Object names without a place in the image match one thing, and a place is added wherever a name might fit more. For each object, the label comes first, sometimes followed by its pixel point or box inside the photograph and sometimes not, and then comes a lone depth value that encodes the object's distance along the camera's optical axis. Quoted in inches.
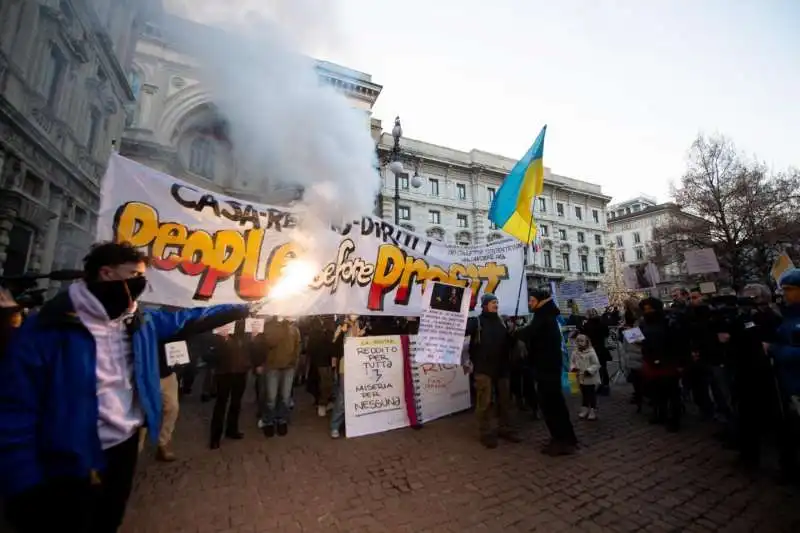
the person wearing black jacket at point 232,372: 208.8
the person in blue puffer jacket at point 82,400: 58.7
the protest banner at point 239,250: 151.9
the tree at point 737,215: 754.2
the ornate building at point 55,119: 353.4
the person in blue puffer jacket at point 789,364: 120.4
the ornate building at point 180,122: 792.3
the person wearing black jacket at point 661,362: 218.8
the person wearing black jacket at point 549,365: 184.1
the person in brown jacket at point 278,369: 227.3
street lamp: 436.8
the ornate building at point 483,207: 1393.9
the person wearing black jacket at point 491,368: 200.4
